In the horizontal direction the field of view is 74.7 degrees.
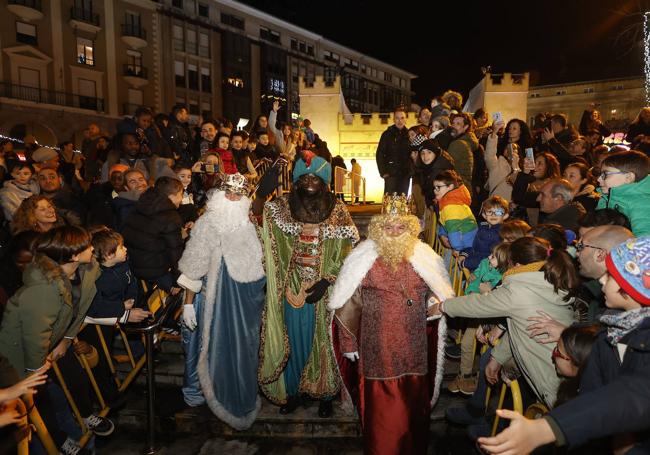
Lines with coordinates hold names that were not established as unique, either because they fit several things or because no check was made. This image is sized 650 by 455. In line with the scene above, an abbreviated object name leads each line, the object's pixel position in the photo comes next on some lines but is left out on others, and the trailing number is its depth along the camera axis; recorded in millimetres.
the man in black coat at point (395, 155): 7891
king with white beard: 4047
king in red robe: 3428
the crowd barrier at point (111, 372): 2653
